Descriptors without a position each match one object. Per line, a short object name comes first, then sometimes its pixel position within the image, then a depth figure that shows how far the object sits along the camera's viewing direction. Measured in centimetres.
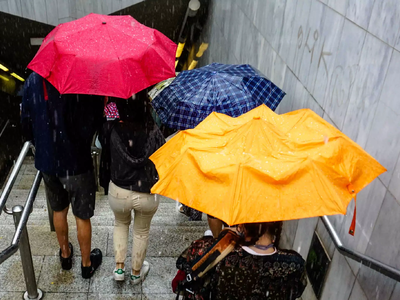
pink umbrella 342
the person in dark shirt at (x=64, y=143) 344
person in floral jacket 261
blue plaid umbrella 418
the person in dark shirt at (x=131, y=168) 341
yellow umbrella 224
